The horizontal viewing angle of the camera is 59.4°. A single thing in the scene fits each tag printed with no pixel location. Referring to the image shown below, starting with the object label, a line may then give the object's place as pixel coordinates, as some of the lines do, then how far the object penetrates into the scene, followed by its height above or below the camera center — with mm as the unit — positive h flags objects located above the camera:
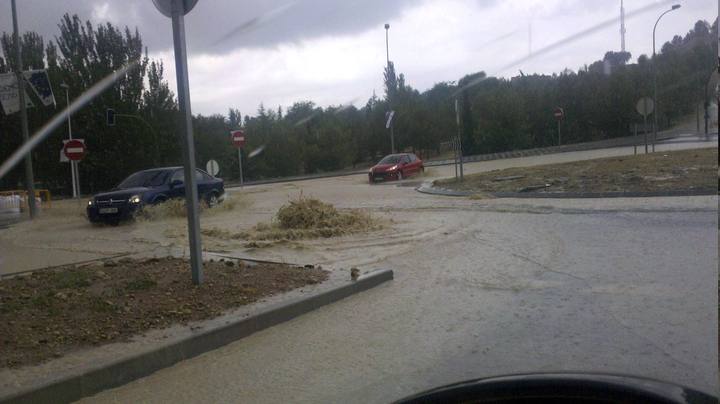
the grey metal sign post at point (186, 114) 6746 +673
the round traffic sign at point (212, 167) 27469 +329
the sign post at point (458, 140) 22672 +730
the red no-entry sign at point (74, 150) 23266 +1206
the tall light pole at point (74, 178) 26006 +168
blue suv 16078 -412
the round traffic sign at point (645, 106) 28938 +2016
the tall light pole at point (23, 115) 20203 +2323
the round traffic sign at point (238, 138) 29562 +1641
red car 31562 -198
